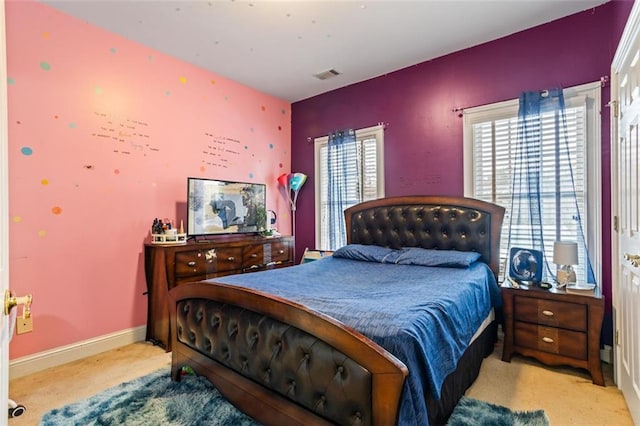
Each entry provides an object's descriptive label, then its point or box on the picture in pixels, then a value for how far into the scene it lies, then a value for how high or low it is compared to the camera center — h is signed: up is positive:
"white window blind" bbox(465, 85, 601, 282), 2.69 +0.36
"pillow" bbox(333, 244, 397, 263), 3.19 -0.43
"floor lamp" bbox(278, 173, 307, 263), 4.46 +0.34
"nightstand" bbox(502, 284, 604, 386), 2.28 -0.85
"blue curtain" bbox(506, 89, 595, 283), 2.76 +0.19
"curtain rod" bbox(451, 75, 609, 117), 2.61 +1.00
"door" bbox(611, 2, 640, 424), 1.72 +0.00
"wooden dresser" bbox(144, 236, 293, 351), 2.96 -0.52
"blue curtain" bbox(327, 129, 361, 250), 4.13 +0.45
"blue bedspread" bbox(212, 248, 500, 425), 1.36 -0.50
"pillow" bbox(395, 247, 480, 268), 2.77 -0.42
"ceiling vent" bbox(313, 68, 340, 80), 3.79 +1.58
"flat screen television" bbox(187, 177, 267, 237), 3.32 +0.04
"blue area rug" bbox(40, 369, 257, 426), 1.84 -1.16
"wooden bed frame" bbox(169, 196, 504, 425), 1.26 -0.71
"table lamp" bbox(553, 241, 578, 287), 2.46 -0.37
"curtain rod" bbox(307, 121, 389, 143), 3.87 +1.00
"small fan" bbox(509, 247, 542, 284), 2.70 -0.46
